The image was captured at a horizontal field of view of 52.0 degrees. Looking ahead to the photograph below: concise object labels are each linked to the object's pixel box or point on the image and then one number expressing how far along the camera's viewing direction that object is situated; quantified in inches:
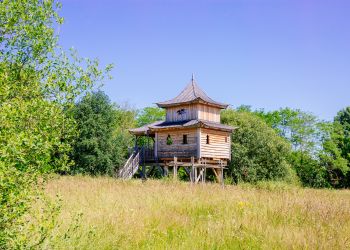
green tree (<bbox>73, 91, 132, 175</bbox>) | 1357.0
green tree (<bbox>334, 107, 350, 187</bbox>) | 1828.2
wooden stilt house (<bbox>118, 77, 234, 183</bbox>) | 1163.9
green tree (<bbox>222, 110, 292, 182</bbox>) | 1492.4
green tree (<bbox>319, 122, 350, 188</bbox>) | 1764.3
